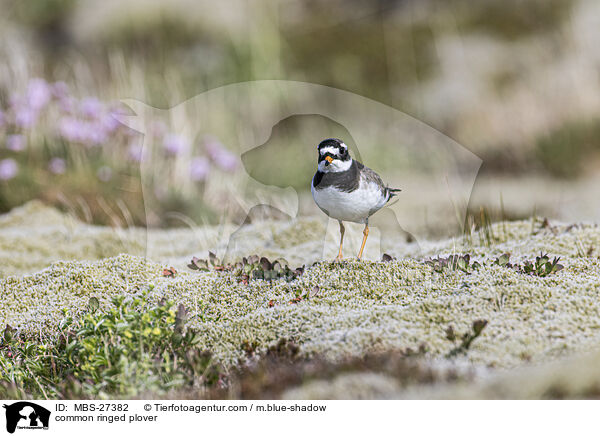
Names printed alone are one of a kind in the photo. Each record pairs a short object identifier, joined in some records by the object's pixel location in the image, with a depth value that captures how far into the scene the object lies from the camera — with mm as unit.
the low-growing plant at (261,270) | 8383
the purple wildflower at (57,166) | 13008
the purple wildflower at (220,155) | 12617
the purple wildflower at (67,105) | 13828
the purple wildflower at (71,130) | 13352
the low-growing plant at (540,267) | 7863
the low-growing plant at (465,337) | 6469
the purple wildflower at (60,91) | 14034
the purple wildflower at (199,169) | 12711
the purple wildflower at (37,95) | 13766
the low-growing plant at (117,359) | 6539
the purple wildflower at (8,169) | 12844
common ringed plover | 7551
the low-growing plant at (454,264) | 8094
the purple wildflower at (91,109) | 13609
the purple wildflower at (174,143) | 12383
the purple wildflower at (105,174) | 13000
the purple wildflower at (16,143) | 13203
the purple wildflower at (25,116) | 13492
